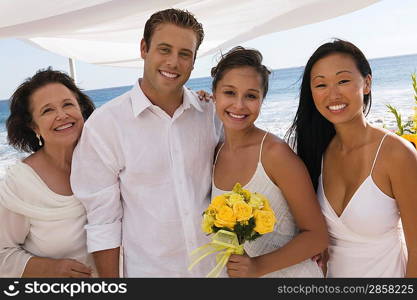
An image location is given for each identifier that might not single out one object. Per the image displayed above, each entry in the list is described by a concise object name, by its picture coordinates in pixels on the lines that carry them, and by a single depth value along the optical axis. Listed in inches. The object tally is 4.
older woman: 104.9
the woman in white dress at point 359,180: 92.9
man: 105.7
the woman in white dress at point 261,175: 93.4
